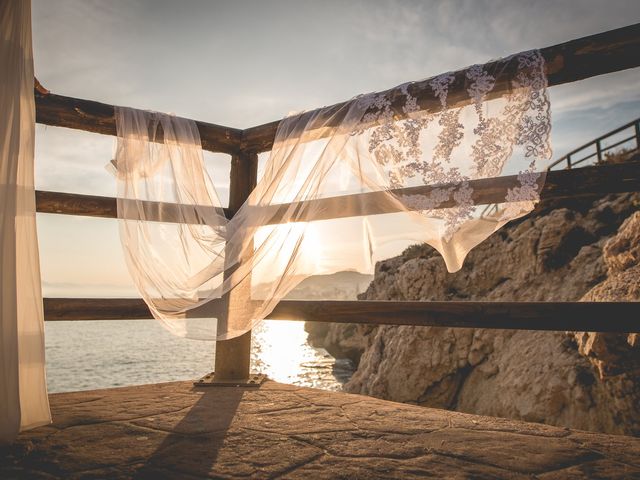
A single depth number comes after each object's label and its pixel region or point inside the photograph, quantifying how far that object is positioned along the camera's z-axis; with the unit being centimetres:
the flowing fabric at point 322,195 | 206
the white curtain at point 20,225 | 173
